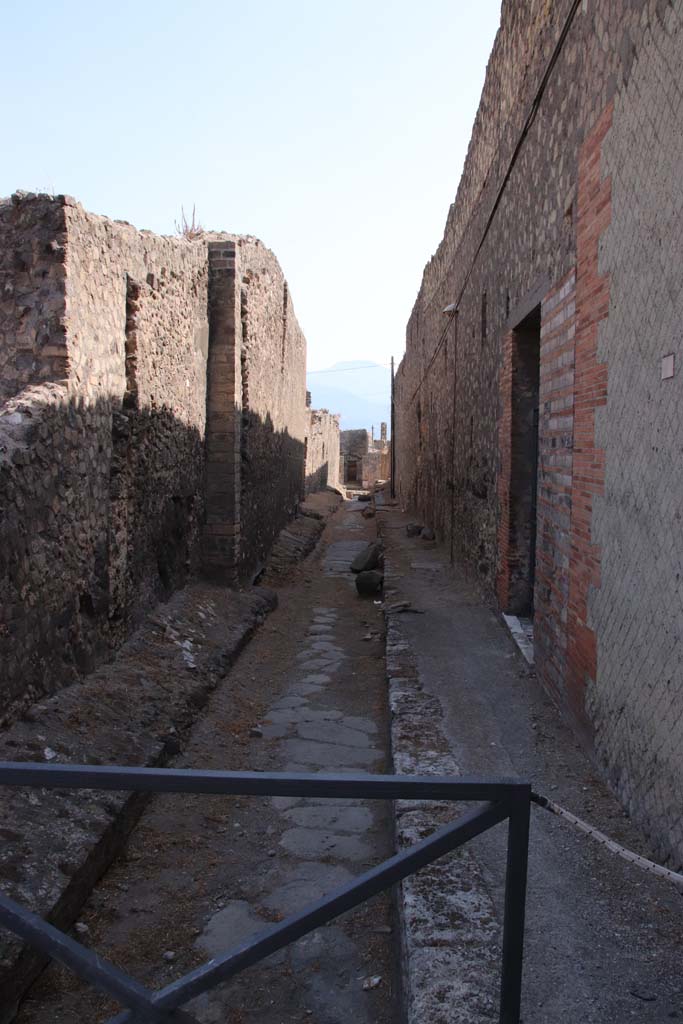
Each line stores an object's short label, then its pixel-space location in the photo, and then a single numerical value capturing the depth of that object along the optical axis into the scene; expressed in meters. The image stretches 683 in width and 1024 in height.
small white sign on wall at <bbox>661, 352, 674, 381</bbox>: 2.61
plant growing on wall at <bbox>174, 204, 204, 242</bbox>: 8.21
